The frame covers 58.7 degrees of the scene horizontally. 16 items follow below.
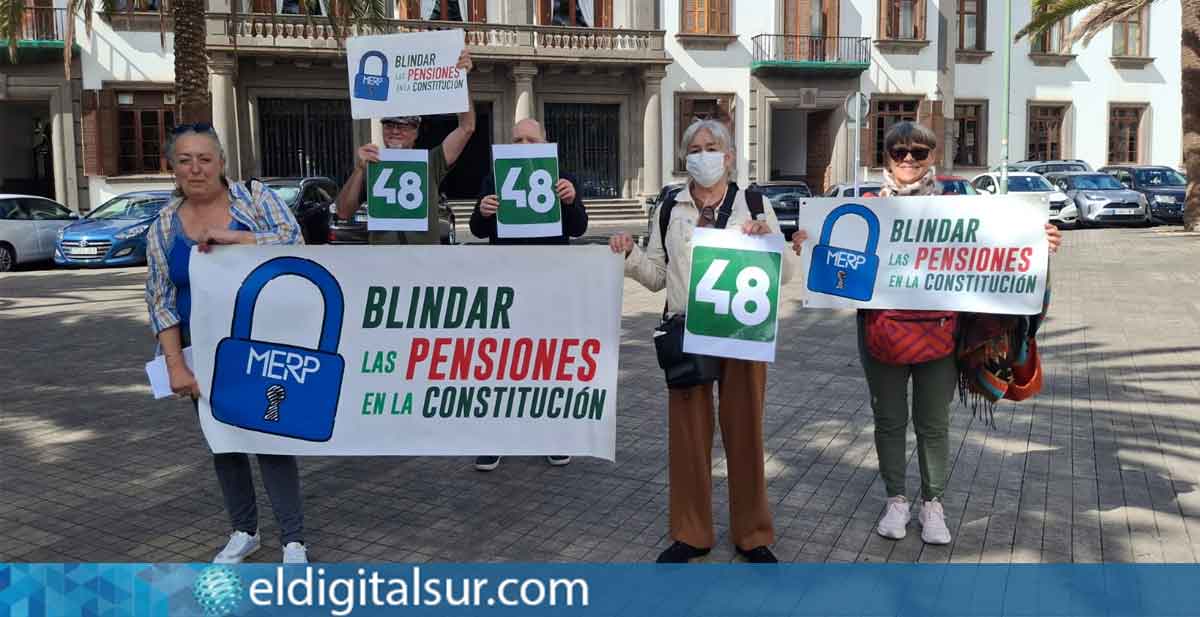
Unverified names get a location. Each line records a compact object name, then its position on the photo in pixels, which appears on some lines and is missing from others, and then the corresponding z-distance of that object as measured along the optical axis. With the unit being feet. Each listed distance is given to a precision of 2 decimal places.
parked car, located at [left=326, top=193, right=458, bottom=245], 54.90
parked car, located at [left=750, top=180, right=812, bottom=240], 71.56
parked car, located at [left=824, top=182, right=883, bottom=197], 64.03
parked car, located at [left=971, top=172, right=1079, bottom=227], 87.71
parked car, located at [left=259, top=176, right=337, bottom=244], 61.67
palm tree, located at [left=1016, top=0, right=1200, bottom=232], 71.56
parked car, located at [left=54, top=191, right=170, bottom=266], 61.11
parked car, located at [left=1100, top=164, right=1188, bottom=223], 90.38
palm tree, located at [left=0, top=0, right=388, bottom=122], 41.88
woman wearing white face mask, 14.56
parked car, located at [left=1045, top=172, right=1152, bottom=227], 87.45
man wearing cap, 17.97
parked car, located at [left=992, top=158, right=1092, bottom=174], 102.17
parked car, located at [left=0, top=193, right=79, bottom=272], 60.75
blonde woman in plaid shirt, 14.17
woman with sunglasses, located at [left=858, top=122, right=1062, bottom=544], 15.55
